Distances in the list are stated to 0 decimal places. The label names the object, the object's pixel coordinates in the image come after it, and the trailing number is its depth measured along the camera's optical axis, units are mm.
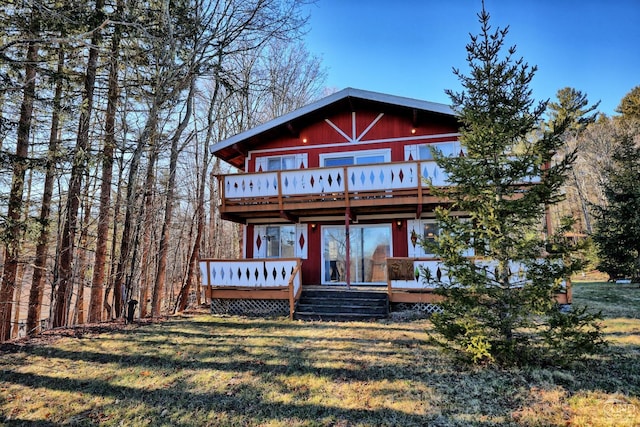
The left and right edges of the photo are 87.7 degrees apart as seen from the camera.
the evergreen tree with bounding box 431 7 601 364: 4945
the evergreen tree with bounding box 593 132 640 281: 13555
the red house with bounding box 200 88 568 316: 10008
